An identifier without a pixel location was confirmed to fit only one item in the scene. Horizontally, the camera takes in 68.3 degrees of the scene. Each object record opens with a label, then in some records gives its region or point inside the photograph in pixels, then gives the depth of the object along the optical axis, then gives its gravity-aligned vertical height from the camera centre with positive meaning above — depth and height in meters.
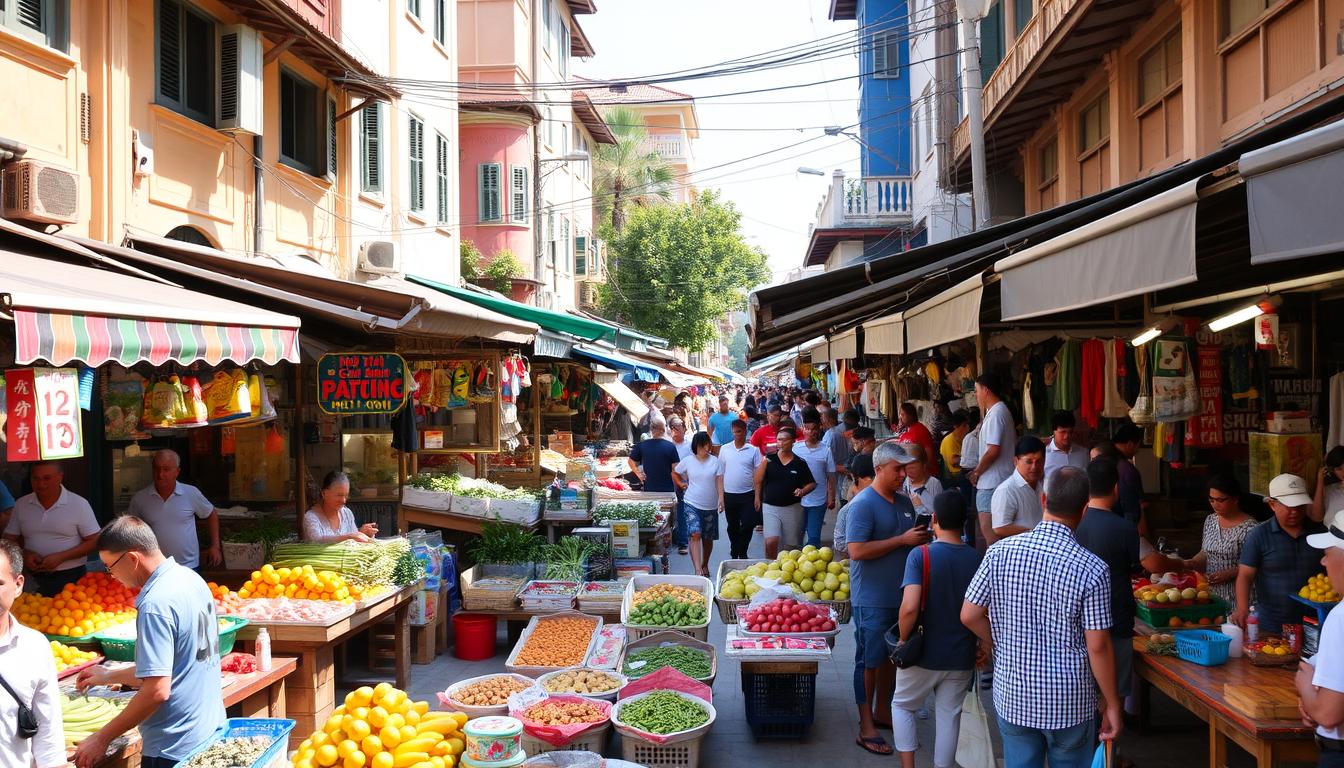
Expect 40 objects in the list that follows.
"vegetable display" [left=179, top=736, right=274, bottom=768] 4.82 -1.79
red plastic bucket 9.45 -2.37
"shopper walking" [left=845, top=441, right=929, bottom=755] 6.69 -1.12
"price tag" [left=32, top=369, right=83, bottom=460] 4.87 -0.10
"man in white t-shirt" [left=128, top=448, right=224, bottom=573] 7.95 -0.95
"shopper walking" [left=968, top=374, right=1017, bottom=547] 8.95 -0.56
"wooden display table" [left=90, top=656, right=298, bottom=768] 6.05 -1.94
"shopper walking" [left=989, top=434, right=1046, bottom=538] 7.22 -0.87
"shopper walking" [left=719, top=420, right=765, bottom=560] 11.77 -1.26
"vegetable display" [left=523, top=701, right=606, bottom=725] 6.11 -2.04
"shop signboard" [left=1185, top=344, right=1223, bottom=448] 7.73 -0.18
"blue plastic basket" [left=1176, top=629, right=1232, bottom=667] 5.58 -1.53
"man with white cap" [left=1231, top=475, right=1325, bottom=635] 5.96 -1.12
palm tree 40.84 +8.95
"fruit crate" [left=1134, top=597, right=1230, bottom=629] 6.18 -1.47
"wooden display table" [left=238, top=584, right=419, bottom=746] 7.07 -2.02
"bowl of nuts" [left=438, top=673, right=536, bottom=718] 6.27 -2.01
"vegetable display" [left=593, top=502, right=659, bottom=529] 12.26 -1.59
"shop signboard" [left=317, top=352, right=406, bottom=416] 8.94 +0.06
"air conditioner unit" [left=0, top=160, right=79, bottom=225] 8.26 +1.71
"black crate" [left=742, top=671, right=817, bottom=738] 7.26 -2.35
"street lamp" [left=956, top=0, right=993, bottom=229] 11.34 +3.47
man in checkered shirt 4.57 -1.21
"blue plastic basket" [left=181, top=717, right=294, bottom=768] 5.08 -1.76
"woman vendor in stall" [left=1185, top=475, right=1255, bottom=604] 7.00 -1.13
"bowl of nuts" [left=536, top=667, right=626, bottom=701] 6.74 -2.06
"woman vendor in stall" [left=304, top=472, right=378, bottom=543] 8.69 -1.13
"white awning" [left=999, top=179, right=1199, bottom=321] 3.57 +0.50
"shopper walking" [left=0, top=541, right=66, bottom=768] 3.98 -1.21
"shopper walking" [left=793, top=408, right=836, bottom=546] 11.09 -1.13
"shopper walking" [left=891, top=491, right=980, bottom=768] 5.78 -1.43
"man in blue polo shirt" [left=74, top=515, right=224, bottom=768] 4.56 -1.25
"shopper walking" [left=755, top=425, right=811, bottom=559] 10.82 -1.19
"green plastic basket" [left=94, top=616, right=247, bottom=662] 6.38 -1.64
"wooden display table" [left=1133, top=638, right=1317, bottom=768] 4.62 -1.68
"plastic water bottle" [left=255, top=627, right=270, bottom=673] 6.45 -1.70
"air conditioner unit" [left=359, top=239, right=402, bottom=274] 14.98 +2.00
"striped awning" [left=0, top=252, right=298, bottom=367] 4.61 +0.39
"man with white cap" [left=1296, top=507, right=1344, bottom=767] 3.80 -1.21
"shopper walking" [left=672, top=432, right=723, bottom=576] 12.12 -1.37
